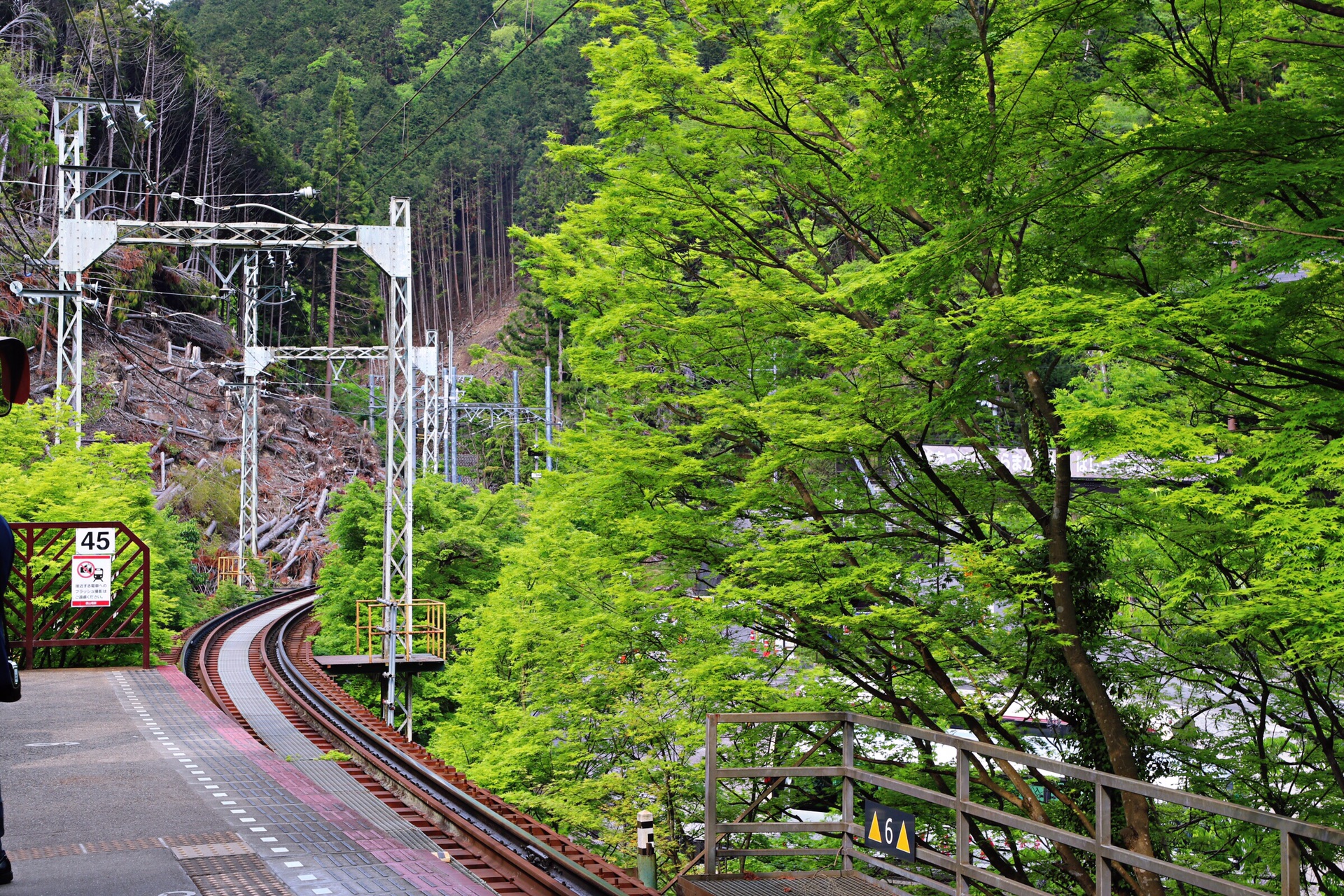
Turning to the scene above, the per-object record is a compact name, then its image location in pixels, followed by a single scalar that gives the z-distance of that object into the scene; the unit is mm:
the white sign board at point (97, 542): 14023
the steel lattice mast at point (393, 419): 18609
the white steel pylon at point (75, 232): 20344
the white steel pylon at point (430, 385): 35562
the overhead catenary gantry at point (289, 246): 18703
